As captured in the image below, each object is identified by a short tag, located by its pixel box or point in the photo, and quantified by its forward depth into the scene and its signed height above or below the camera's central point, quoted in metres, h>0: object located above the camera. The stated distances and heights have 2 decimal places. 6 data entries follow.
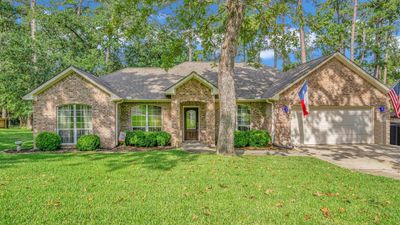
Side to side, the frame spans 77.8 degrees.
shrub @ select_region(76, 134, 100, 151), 13.20 -1.70
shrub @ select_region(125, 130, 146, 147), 14.32 -1.62
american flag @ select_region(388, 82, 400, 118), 10.16 +0.56
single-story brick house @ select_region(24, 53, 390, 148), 14.15 +0.18
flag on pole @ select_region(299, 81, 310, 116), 12.45 +0.67
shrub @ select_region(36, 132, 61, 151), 13.15 -1.60
